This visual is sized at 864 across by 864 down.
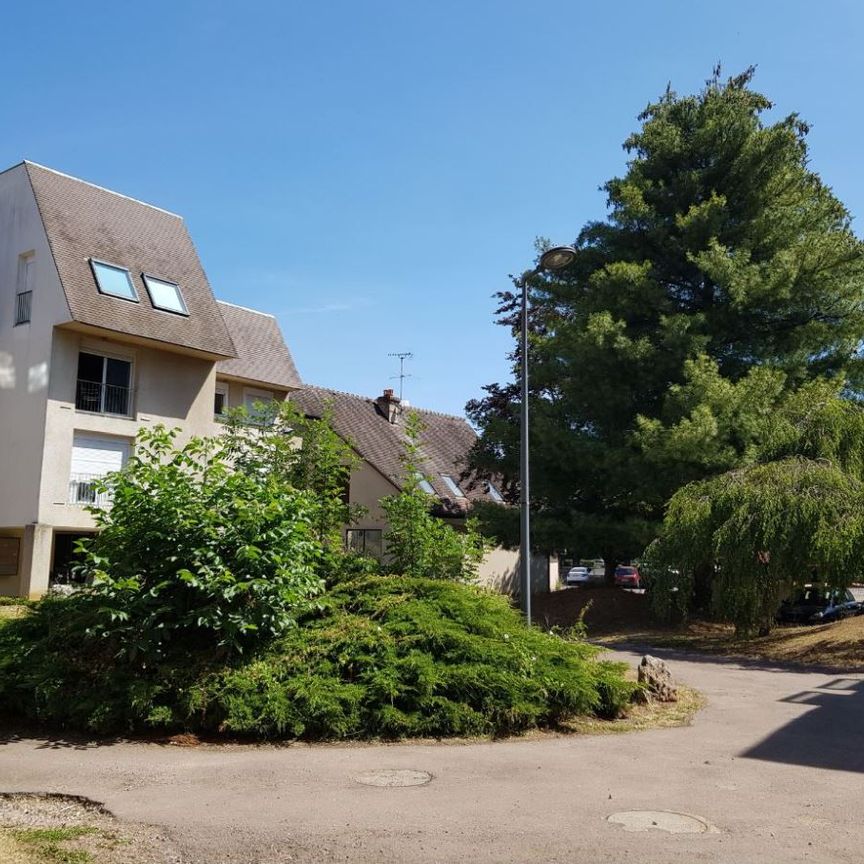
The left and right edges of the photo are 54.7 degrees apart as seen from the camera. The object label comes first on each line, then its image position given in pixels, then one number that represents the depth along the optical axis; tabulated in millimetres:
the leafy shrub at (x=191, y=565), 8719
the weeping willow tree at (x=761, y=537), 14969
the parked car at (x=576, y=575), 51406
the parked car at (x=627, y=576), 44394
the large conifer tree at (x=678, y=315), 21828
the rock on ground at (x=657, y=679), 10664
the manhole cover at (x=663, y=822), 5590
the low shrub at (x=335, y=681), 8219
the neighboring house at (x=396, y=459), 30359
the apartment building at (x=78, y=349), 21422
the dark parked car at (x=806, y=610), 24359
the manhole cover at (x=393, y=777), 6698
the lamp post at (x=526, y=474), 12109
